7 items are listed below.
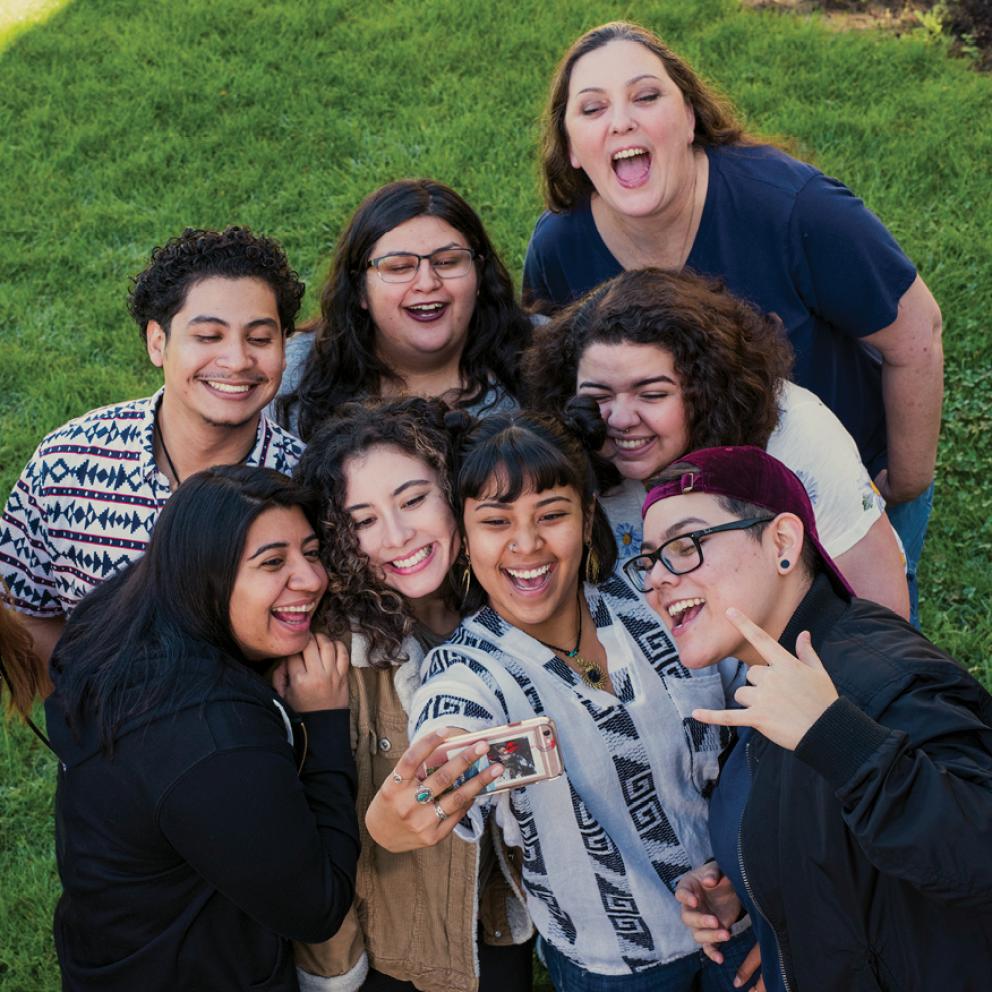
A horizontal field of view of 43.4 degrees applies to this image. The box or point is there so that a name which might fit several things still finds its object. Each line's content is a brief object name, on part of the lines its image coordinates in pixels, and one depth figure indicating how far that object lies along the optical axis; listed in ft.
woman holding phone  9.37
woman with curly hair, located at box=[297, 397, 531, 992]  9.77
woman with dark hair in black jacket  8.49
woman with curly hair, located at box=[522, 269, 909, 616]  10.44
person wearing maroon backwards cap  6.75
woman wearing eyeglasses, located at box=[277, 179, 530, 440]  12.65
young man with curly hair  11.37
